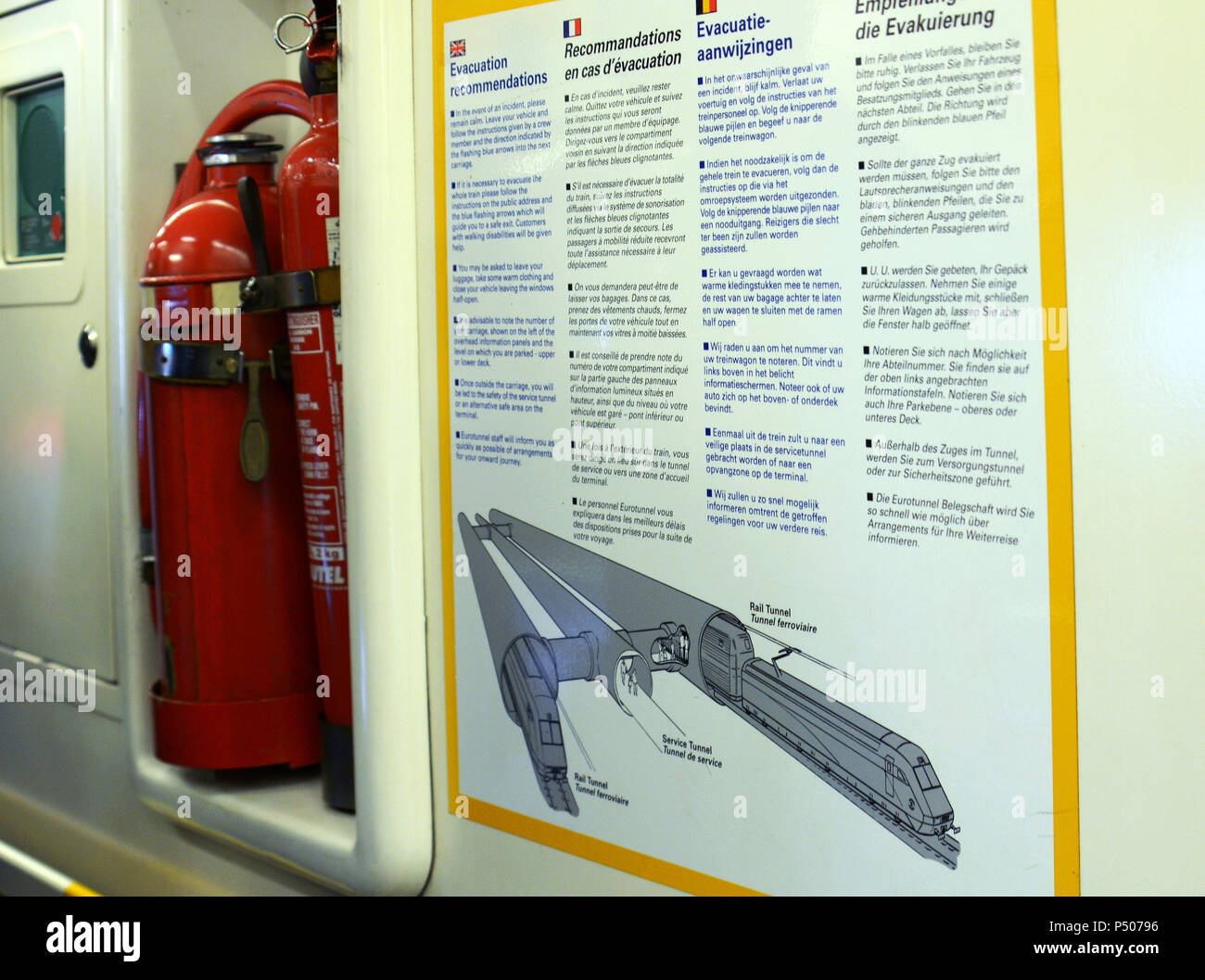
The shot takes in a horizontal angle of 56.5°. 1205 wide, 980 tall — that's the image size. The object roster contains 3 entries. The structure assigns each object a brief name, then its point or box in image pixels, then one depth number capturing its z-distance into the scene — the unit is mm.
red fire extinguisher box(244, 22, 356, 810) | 1688
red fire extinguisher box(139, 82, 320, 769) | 1812
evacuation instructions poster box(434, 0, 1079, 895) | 1142
